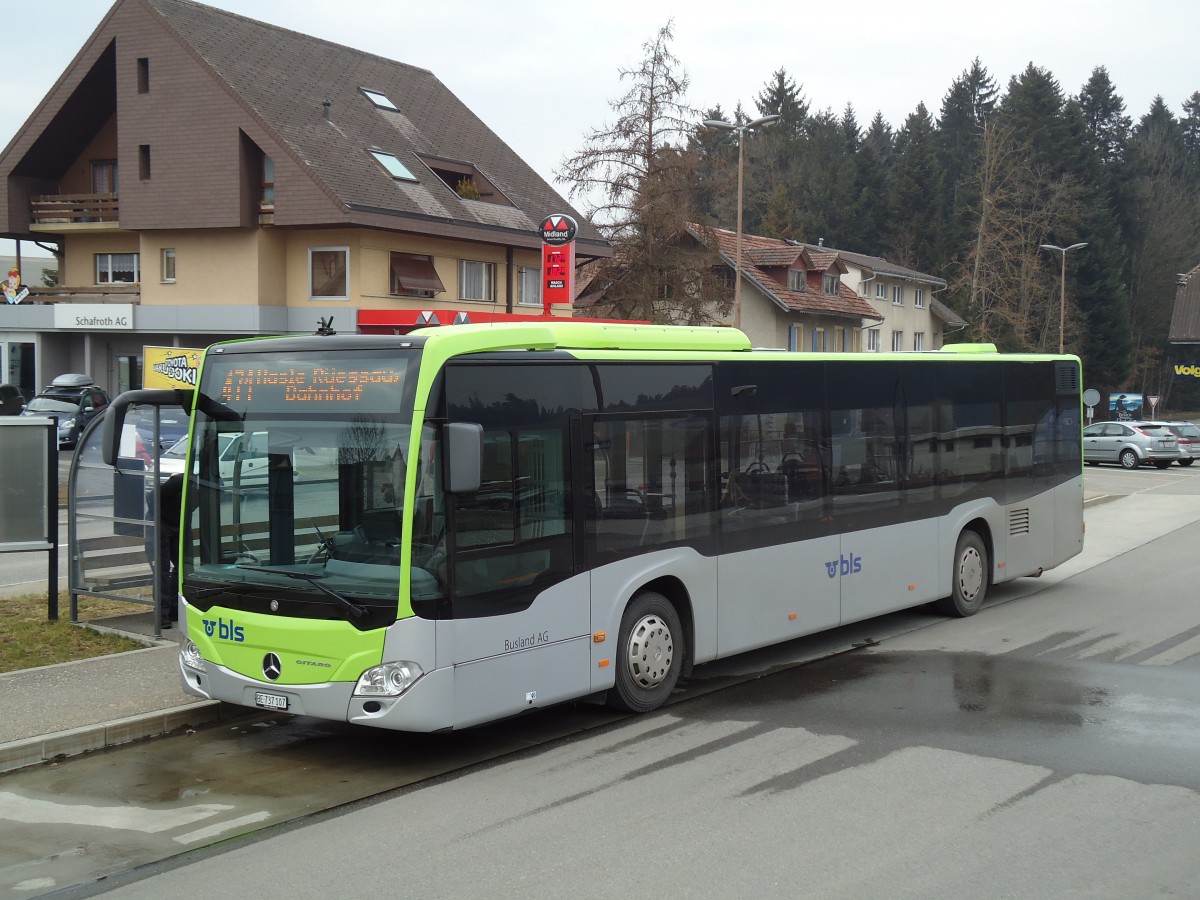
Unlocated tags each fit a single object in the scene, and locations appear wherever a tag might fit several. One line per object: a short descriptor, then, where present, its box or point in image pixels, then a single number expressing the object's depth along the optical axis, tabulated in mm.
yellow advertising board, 17156
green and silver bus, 7500
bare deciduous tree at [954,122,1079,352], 69188
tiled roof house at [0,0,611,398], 36375
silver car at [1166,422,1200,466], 44875
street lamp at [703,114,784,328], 31412
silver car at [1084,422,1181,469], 44250
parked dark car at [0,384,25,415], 17891
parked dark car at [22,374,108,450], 34656
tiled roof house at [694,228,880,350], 53875
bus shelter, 11695
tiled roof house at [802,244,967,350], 64375
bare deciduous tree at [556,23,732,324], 38656
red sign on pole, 25250
